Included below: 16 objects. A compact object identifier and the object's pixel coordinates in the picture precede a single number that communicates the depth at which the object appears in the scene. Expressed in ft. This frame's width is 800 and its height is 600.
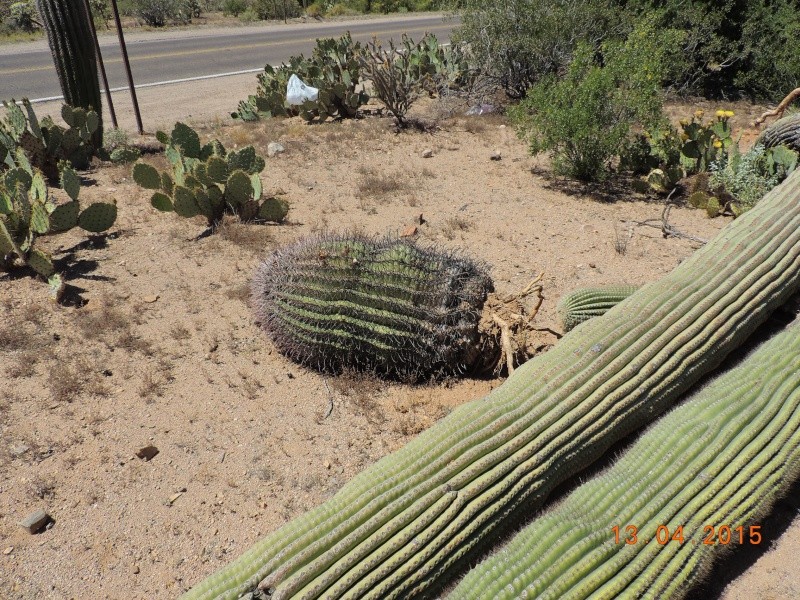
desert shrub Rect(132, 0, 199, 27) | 82.43
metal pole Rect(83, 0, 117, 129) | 27.86
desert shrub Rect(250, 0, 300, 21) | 96.50
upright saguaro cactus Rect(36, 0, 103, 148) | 26.96
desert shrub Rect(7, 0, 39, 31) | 73.87
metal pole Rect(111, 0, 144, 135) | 31.22
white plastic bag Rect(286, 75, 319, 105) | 34.30
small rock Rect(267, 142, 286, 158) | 28.50
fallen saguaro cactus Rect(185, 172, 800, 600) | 8.07
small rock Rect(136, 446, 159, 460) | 12.01
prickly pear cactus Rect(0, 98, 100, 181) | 23.70
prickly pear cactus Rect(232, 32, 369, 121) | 34.30
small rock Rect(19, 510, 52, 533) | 10.41
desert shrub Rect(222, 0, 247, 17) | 98.84
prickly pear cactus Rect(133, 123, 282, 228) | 19.99
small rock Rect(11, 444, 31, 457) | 11.84
